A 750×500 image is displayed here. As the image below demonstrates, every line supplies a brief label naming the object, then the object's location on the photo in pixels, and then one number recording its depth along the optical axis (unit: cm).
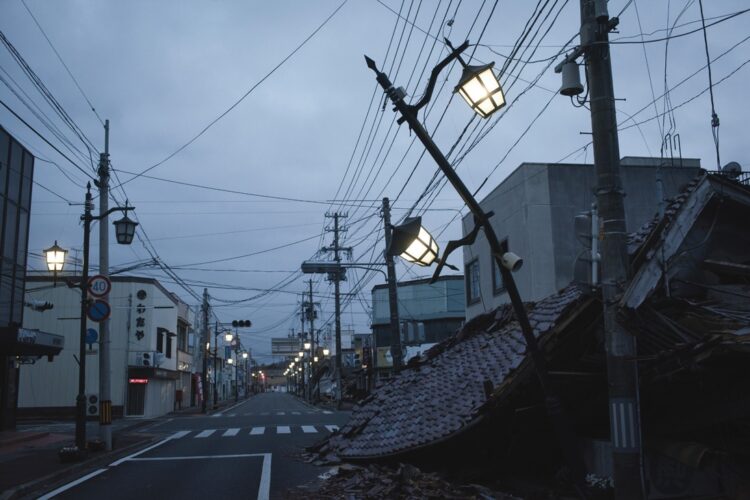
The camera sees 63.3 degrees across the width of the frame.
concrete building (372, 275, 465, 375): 5225
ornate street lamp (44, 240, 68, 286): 1885
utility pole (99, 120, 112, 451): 1764
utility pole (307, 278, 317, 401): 6272
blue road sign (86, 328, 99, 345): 1991
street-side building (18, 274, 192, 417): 3903
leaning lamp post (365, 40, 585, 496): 743
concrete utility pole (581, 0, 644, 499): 646
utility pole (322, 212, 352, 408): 3861
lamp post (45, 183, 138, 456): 1628
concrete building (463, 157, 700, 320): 1981
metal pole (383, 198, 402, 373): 2215
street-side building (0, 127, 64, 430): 2133
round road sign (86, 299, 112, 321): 1705
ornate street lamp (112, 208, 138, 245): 1803
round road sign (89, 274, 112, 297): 1725
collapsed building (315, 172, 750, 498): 757
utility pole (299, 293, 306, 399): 7431
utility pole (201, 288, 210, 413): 4556
